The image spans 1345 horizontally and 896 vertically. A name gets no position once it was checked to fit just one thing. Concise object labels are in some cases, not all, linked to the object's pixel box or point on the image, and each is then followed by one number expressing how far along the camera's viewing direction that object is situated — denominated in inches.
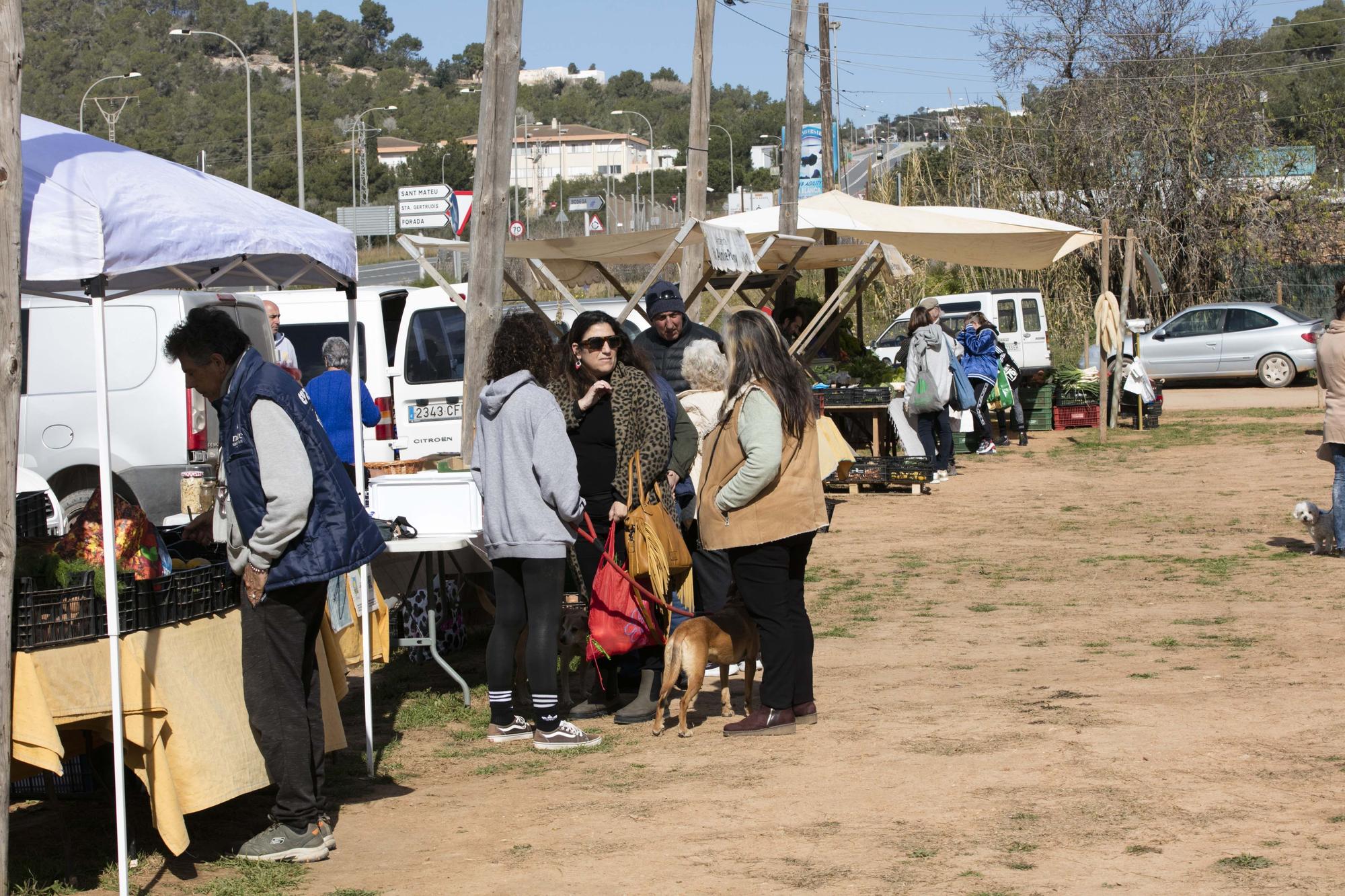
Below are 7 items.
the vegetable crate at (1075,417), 825.5
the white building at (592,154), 6501.0
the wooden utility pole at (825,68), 1072.2
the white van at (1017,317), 956.6
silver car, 1033.5
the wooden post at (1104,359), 748.0
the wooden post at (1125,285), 804.6
